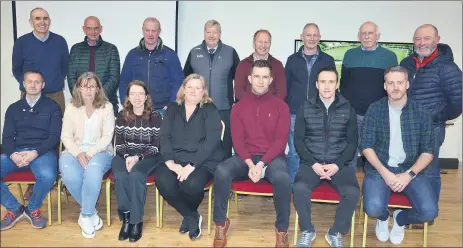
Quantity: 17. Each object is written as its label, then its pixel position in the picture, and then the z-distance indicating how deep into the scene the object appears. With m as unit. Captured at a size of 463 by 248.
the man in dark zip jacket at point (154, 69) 3.83
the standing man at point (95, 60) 3.90
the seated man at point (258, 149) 2.93
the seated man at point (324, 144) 2.91
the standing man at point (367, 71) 3.63
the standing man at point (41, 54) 3.94
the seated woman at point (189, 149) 3.05
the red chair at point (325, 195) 2.88
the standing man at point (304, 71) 3.70
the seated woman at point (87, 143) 3.13
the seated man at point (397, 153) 2.87
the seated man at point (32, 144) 3.19
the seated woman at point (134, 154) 3.07
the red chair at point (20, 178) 3.16
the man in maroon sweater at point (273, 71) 3.64
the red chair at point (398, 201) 2.89
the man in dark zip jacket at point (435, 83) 3.13
